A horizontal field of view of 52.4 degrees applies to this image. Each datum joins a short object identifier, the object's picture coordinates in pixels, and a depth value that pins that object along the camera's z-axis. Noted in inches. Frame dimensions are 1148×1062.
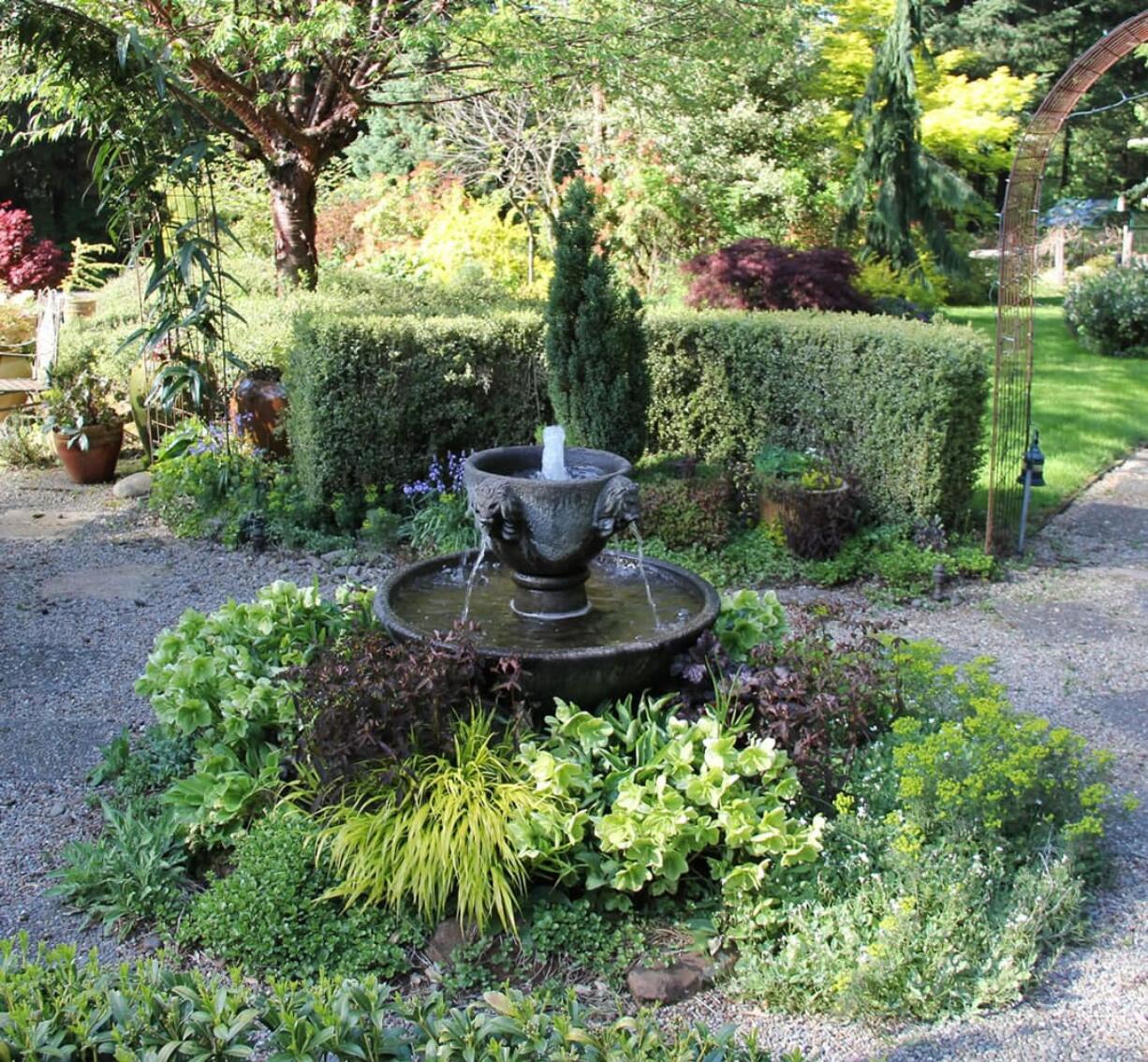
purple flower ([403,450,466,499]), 304.0
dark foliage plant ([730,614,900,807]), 154.6
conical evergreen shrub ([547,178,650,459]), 285.3
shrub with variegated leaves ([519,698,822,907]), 137.4
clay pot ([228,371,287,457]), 340.8
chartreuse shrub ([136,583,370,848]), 152.4
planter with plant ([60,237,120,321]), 473.1
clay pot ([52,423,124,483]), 363.3
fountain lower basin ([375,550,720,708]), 157.9
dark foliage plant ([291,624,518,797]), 147.7
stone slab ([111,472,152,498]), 351.9
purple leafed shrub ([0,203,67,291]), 542.6
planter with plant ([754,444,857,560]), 276.4
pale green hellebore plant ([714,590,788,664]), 179.5
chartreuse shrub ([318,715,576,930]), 135.5
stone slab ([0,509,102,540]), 315.0
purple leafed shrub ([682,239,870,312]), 420.5
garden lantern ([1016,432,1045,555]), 293.9
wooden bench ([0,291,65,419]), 404.8
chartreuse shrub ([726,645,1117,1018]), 125.6
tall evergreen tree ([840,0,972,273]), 628.7
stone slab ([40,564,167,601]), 265.4
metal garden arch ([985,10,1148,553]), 275.7
